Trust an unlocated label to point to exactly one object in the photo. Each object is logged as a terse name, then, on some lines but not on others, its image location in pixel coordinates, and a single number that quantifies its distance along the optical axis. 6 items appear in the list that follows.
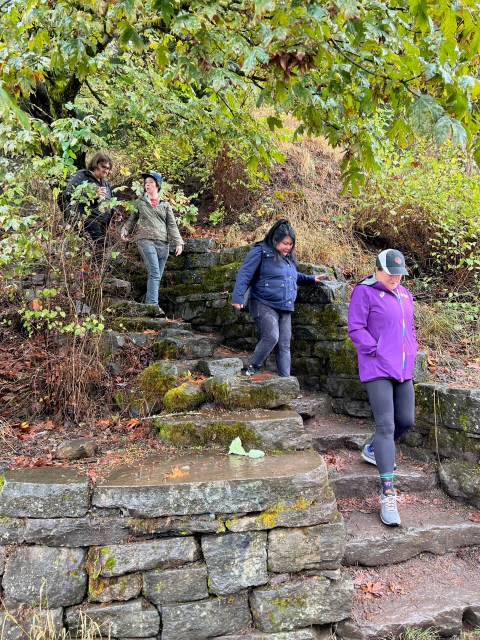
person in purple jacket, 3.45
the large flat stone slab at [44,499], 2.76
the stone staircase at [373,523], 3.03
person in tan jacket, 5.94
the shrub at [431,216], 6.50
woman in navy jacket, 4.44
